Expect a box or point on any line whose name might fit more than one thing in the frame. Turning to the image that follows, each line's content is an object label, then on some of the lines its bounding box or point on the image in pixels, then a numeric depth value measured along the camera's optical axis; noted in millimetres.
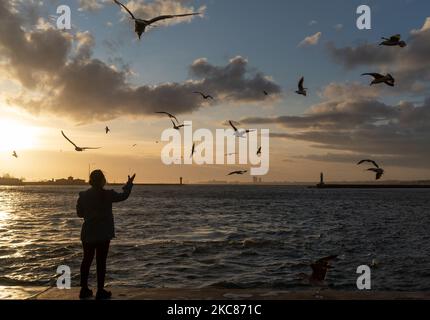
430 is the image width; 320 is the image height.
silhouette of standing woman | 7988
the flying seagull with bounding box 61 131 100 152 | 11689
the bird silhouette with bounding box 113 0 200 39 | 11280
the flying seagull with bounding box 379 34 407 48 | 12328
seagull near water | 10034
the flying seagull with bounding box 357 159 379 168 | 14070
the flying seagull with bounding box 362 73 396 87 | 12539
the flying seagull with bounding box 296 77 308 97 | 16094
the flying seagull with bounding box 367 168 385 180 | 13727
